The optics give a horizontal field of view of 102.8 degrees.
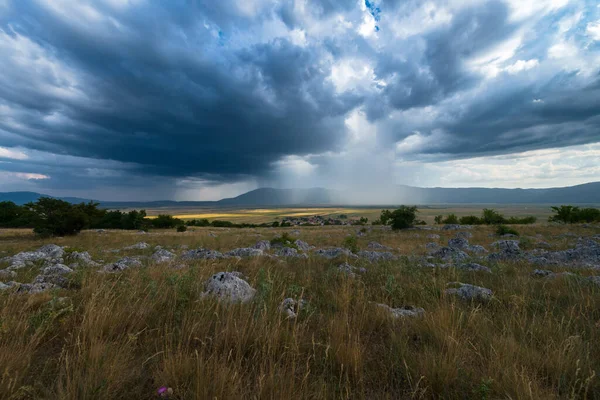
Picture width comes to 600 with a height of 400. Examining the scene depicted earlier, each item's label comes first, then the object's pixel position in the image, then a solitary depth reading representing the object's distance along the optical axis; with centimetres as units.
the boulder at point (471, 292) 498
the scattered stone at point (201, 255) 1038
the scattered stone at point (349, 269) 714
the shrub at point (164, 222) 4950
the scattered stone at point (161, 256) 894
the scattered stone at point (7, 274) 679
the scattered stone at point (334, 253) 1058
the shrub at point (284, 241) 1551
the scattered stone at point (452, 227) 2812
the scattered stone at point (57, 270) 680
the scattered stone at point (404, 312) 402
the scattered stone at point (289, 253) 1098
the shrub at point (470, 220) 4143
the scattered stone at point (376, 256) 1009
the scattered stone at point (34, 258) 851
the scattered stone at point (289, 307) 383
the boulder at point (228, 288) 449
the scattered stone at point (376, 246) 1557
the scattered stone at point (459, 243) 1525
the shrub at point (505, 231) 2119
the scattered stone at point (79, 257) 952
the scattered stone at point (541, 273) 697
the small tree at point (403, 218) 3130
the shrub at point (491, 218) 3712
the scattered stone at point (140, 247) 1524
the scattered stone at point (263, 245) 1466
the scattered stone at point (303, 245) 1628
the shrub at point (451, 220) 4294
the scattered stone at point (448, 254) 923
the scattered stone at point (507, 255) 986
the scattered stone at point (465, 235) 2104
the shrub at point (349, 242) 1622
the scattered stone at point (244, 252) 1098
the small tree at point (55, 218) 2427
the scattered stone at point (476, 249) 1354
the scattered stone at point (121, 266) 723
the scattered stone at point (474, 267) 754
